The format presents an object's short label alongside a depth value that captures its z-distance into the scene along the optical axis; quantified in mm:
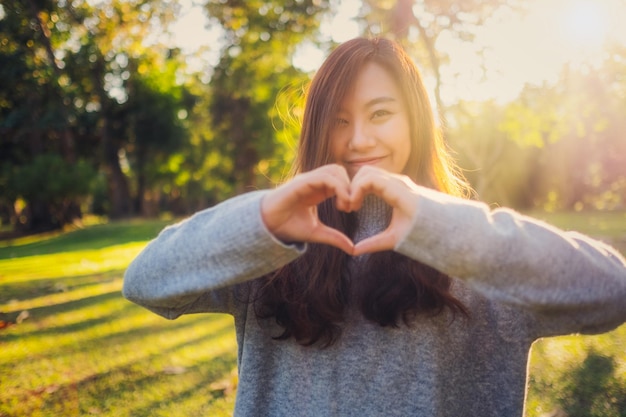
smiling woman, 1327
